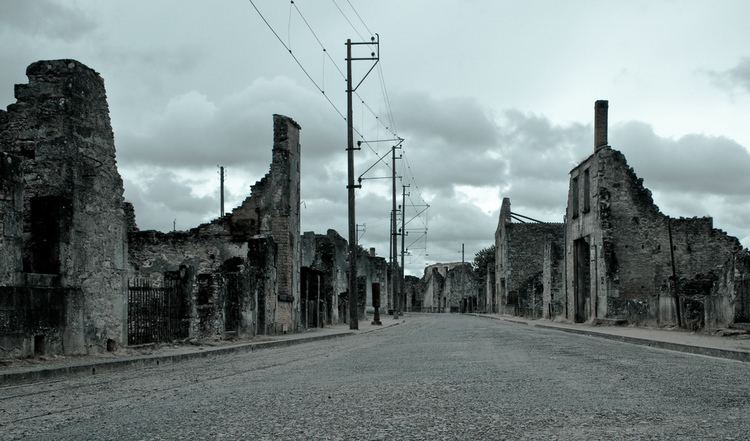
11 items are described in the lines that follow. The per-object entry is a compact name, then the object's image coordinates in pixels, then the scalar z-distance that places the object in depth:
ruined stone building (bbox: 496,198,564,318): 66.19
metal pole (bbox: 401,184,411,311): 61.36
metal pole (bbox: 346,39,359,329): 29.66
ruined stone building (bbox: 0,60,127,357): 11.70
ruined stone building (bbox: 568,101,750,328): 31.48
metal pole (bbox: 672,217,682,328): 21.94
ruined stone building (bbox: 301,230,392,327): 30.44
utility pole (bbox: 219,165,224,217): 57.17
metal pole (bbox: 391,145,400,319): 53.62
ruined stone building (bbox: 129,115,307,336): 24.30
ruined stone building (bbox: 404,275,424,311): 118.25
